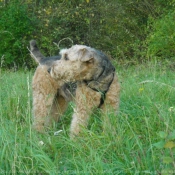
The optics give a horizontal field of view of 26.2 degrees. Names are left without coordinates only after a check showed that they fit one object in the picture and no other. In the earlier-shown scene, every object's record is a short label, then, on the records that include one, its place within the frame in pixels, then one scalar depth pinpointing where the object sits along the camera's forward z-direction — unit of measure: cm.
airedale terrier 398
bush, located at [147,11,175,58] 1130
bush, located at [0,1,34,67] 1395
